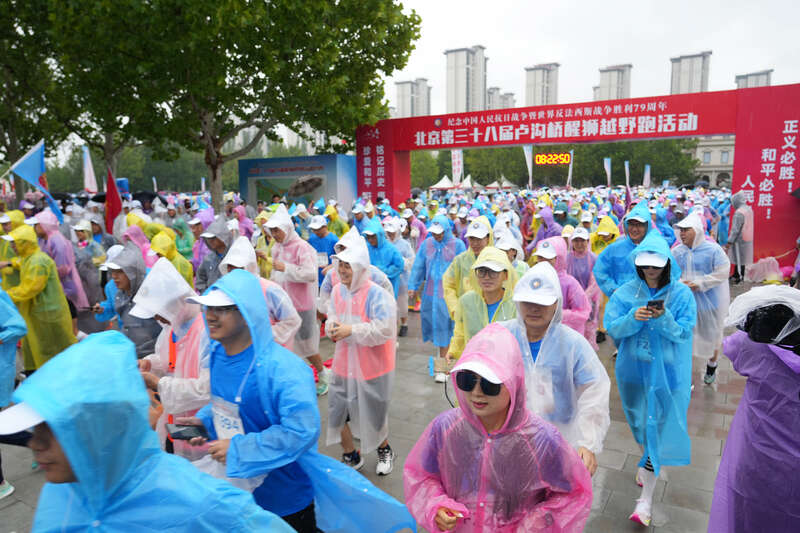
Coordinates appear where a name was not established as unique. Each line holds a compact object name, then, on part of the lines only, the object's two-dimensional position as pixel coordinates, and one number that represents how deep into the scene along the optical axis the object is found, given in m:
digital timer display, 19.56
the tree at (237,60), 13.60
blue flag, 9.27
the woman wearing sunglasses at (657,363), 3.83
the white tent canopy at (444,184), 34.56
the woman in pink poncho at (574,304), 4.44
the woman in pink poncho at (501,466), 2.13
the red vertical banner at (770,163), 12.15
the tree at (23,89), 17.03
